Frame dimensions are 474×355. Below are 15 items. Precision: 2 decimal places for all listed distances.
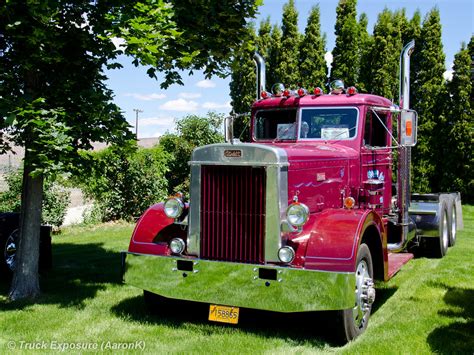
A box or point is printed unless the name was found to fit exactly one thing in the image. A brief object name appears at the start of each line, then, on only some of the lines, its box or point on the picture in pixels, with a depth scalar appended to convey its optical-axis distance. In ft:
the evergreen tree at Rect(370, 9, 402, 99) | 56.59
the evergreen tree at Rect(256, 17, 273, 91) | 63.21
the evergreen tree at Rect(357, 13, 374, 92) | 58.34
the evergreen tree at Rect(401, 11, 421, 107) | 58.95
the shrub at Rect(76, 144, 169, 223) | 42.63
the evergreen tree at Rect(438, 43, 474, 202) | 55.36
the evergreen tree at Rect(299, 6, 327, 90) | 61.16
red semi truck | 15.47
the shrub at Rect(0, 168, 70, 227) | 38.32
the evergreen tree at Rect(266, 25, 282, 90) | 62.18
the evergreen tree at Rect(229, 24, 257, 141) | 62.23
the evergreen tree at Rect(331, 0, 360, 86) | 60.44
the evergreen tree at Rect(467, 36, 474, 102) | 57.02
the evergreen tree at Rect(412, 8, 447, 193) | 56.75
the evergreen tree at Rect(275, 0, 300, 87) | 61.16
